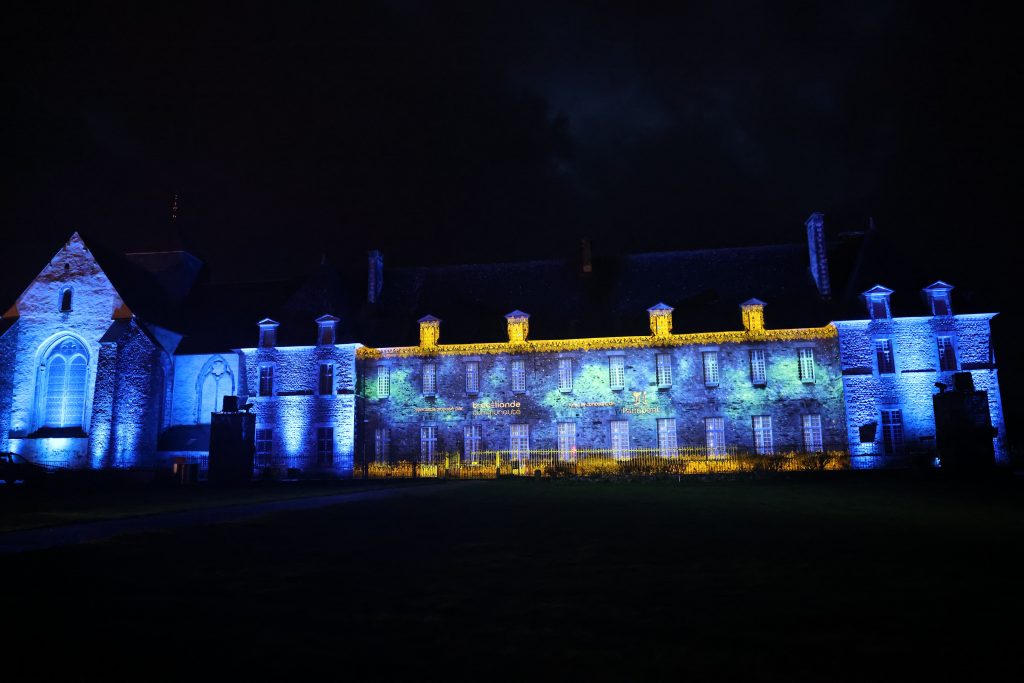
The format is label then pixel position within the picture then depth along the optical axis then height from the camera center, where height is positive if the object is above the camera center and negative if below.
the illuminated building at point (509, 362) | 32.47 +4.18
